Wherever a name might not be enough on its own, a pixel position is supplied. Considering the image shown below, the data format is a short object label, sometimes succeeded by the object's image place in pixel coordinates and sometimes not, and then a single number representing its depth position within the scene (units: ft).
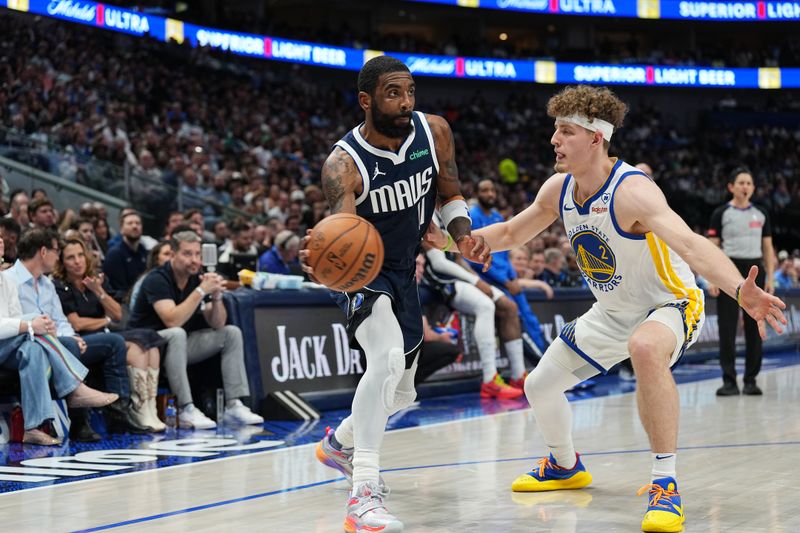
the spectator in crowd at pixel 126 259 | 29.78
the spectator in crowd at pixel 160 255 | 25.91
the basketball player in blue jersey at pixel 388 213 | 13.97
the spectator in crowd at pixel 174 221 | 35.99
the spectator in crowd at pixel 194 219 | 34.78
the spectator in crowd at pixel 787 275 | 60.54
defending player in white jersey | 13.79
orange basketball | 12.98
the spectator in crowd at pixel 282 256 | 33.14
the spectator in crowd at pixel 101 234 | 33.45
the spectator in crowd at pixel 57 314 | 22.59
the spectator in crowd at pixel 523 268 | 36.96
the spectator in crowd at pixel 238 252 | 31.94
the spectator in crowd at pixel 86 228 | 30.14
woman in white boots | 23.73
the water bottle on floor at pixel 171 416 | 24.52
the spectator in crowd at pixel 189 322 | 24.39
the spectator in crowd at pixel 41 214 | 31.24
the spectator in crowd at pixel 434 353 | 29.73
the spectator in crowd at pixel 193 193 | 44.73
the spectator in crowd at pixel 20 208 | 32.91
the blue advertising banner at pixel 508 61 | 81.25
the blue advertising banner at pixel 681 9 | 107.24
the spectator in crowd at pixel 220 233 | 40.83
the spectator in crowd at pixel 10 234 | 25.85
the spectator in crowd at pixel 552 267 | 41.47
